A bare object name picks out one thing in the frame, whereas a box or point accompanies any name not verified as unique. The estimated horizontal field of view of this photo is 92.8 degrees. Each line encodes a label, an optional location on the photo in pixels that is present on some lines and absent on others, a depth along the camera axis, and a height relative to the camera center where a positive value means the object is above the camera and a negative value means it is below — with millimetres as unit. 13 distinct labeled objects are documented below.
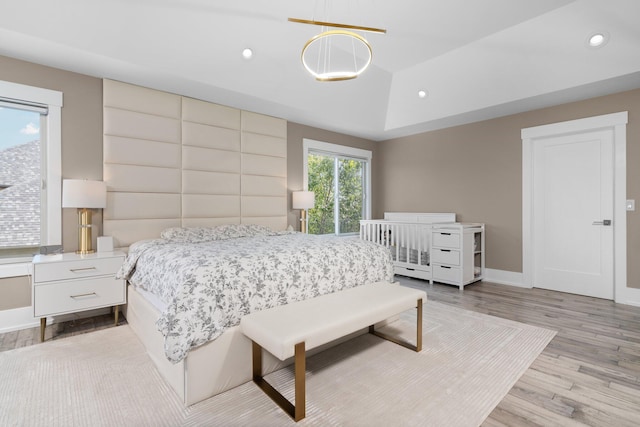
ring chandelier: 3471 +1898
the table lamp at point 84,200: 2701 +107
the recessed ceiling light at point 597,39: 2854 +1659
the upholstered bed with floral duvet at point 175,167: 3076 +532
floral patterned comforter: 1681 -426
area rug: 1568 -1048
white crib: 4426 -391
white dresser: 4016 -542
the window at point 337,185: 5059 +494
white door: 3557 +8
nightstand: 2361 -592
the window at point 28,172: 2711 +363
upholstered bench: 1568 -629
